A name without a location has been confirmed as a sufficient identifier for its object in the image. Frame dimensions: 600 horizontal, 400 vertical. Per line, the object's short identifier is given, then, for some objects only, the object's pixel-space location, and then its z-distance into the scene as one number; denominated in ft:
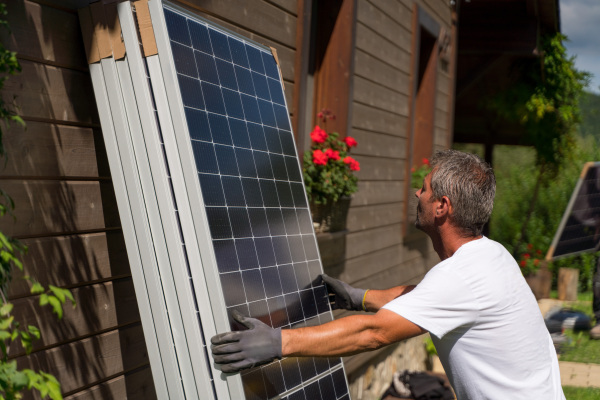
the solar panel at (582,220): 27.25
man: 7.79
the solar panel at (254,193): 8.10
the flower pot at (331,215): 15.46
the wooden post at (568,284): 40.63
